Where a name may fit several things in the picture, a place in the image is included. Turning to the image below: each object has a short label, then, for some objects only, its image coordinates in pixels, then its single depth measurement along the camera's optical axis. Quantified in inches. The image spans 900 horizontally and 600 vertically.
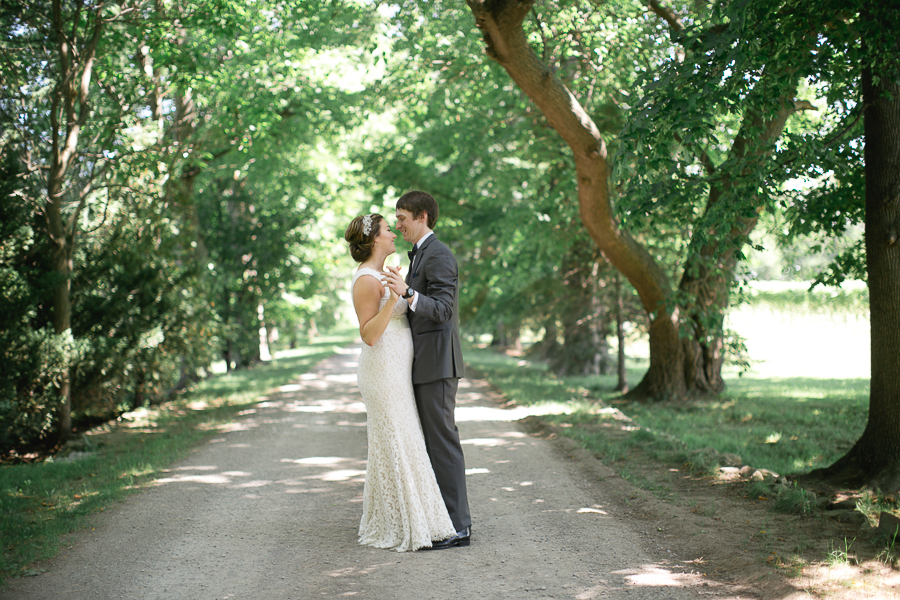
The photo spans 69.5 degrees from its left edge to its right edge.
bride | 183.2
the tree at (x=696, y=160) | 215.2
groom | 185.9
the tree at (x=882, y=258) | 218.7
